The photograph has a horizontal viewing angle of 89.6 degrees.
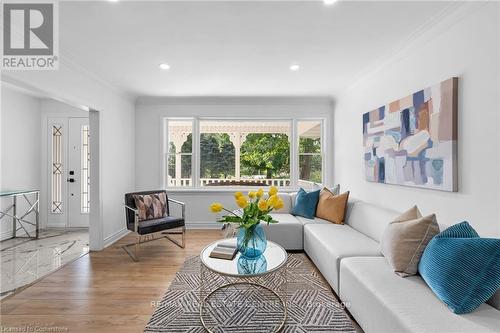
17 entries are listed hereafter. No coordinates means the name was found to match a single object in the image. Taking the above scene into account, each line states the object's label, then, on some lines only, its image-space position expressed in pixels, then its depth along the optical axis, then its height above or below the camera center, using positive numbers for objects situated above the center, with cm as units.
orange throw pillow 337 -57
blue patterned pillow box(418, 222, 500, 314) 137 -60
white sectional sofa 132 -80
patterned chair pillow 365 -60
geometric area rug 192 -123
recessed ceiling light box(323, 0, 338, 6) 193 +126
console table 398 -77
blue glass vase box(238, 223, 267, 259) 207 -64
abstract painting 214 +26
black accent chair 336 -81
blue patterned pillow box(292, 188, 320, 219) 366 -58
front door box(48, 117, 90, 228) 471 -12
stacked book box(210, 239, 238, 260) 210 -74
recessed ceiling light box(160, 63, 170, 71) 318 +127
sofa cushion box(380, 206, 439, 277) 178 -57
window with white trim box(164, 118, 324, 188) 495 +26
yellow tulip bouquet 204 -45
